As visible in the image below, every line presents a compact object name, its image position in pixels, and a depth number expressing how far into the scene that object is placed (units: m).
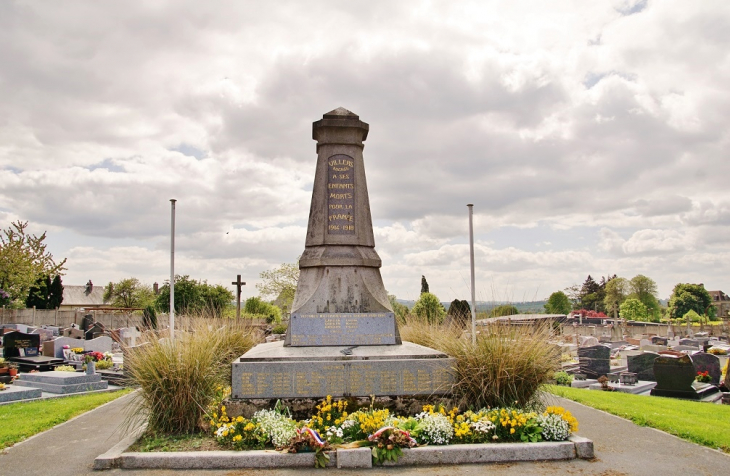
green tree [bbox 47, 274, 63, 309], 42.72
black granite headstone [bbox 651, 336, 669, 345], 25.47
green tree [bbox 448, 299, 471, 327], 23.06
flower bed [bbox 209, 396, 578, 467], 5.83
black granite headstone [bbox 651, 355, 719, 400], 12.47
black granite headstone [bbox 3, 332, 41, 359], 15.41
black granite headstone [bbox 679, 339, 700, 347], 24.77
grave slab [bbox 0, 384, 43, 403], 10.99
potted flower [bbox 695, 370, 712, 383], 14.29
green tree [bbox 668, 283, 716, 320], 75.62
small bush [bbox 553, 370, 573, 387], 14.14
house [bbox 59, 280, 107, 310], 68.38
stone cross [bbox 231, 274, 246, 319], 19.52
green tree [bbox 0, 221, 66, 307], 33.41
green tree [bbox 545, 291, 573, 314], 63.28
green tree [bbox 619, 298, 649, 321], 57.78
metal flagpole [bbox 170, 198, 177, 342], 8.73
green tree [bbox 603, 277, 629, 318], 73.62
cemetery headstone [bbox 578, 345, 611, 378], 15.00
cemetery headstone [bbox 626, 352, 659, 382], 15.00
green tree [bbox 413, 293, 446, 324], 27.33
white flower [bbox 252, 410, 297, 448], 5.99
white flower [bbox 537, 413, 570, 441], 6.22
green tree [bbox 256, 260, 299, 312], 45.03
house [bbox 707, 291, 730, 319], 89.00
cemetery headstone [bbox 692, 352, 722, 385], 14.28
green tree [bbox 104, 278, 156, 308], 64.94
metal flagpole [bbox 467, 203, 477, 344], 8.45
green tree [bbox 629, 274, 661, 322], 72.94
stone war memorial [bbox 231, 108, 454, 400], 7.10
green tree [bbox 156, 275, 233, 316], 32.09
